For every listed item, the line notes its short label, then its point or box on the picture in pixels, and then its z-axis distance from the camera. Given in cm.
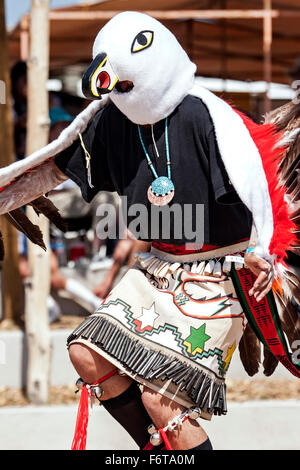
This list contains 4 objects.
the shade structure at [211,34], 1148
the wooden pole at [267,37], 1107
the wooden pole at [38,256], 860
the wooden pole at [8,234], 985
